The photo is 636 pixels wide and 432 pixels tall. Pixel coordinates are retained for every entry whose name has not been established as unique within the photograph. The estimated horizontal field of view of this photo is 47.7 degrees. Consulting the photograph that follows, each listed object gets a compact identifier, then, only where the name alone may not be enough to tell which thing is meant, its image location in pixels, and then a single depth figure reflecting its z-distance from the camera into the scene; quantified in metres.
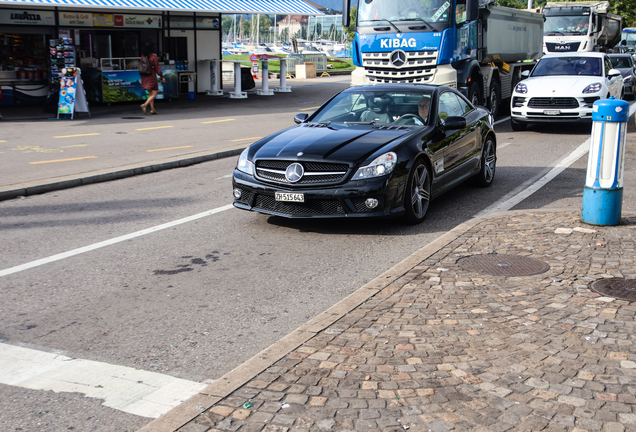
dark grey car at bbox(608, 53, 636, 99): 26.72
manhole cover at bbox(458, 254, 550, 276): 5.99
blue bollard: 7.31
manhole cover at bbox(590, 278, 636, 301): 5.34
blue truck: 16.59
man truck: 32.16
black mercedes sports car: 7.48
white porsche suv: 16.06
